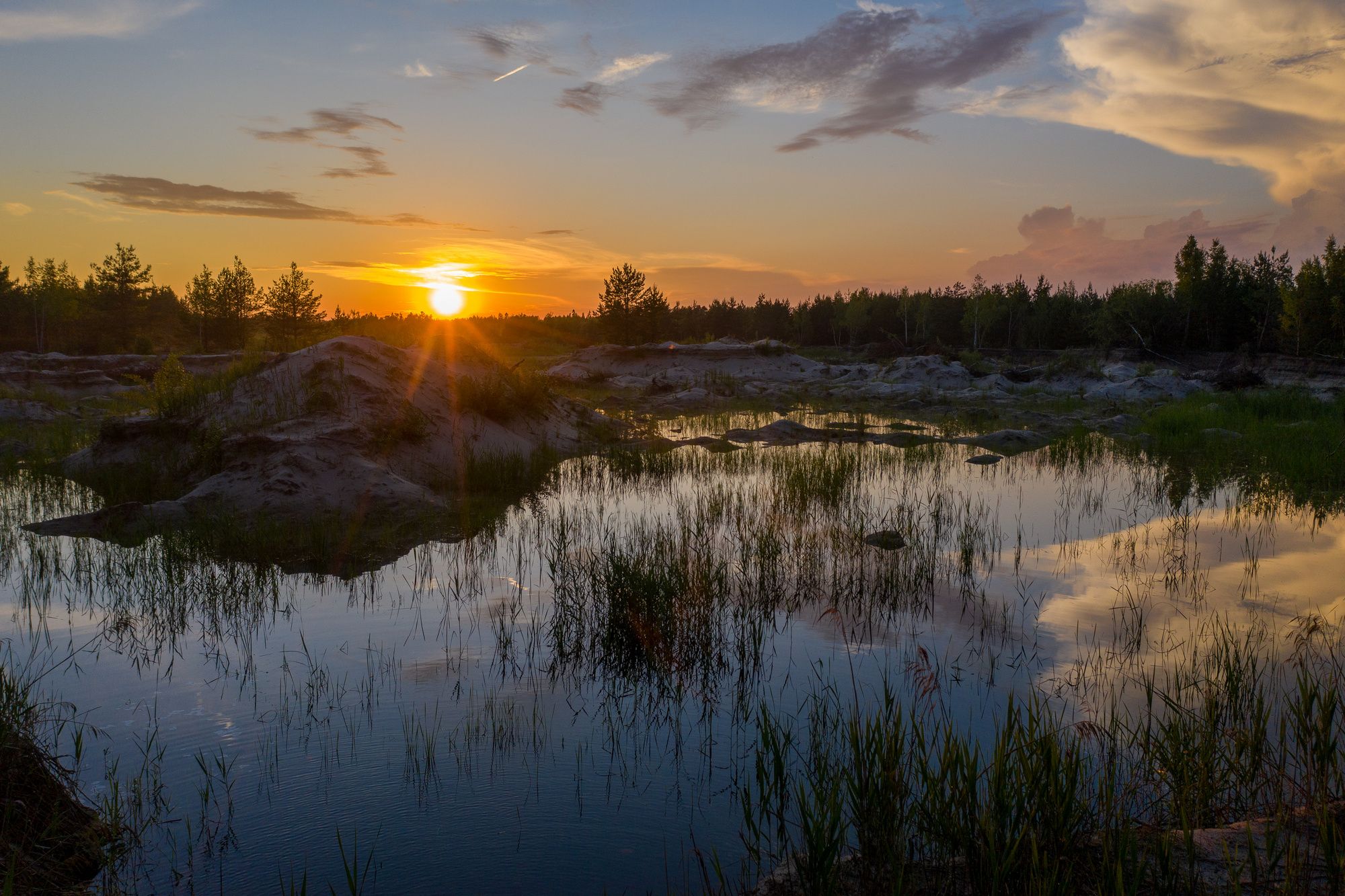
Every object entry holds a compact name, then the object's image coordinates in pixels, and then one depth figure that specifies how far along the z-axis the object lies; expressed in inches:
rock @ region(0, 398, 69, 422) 903.1
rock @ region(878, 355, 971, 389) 1617.9
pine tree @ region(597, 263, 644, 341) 2180.1
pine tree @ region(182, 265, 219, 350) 2519.7
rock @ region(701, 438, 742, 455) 765.9
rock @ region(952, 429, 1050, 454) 828.0
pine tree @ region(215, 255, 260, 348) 2469.2
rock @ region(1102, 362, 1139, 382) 1604.3
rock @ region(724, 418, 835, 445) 863.7
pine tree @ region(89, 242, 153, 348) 2453.2
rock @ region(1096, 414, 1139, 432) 976.3
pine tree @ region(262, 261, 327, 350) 1916.8
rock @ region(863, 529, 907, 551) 390.3
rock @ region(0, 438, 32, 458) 670.5
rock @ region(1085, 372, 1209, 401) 1323.8
